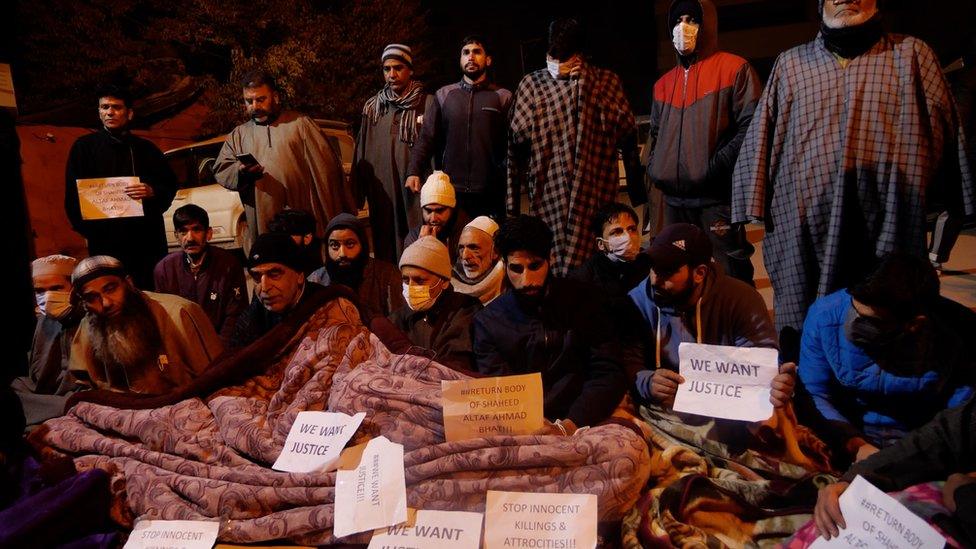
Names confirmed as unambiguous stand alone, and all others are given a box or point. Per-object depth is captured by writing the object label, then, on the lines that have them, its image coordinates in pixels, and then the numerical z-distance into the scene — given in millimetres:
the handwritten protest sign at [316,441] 2574
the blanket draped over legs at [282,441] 2303
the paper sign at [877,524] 1744
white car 9250
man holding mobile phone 4934
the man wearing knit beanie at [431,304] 3291
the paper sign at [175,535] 2428
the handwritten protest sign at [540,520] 2160
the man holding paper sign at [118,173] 4684
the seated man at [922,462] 1928
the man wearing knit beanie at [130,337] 3461
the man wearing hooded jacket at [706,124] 3736
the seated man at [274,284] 3230
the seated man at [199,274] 4691
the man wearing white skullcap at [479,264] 3832
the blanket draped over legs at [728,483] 2113
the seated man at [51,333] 3896
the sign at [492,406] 2416
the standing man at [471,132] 4656
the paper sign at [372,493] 2328
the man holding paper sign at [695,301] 2789
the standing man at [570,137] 4297
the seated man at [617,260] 3689
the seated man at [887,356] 2301
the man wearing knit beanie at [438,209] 4344
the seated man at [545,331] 2861
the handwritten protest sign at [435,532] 2240
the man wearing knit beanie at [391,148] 4945
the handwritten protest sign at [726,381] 2373
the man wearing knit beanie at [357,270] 4203
